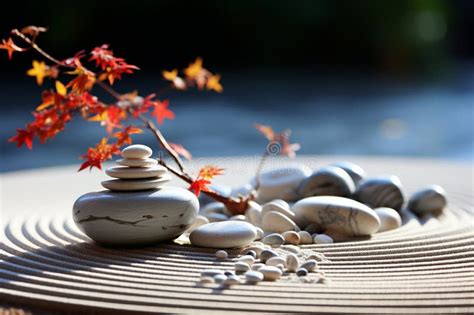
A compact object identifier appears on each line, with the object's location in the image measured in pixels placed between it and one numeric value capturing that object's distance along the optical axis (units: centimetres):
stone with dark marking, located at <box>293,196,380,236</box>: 86
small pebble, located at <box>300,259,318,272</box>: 77
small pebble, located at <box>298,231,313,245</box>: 85
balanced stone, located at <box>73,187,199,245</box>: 81
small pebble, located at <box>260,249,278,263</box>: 79
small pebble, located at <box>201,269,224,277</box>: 75
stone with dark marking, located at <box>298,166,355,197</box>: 94
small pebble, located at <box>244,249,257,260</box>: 80
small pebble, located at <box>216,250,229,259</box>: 80
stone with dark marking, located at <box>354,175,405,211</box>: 95
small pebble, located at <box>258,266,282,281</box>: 75
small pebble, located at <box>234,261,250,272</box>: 76
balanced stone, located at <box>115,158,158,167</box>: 84
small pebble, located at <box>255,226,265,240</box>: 86
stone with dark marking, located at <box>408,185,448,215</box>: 96
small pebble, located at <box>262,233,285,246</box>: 84
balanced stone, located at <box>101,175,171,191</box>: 83
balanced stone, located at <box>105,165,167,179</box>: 83
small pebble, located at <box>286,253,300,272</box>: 77
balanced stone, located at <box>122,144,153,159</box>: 84
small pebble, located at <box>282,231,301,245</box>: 84
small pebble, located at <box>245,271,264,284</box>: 74
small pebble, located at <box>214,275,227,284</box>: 74
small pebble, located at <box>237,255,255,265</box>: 78
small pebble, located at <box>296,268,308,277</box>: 76
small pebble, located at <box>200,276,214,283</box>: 74
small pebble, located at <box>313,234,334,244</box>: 85
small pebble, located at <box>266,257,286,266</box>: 78
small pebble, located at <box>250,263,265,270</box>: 77
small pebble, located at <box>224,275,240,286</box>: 74
